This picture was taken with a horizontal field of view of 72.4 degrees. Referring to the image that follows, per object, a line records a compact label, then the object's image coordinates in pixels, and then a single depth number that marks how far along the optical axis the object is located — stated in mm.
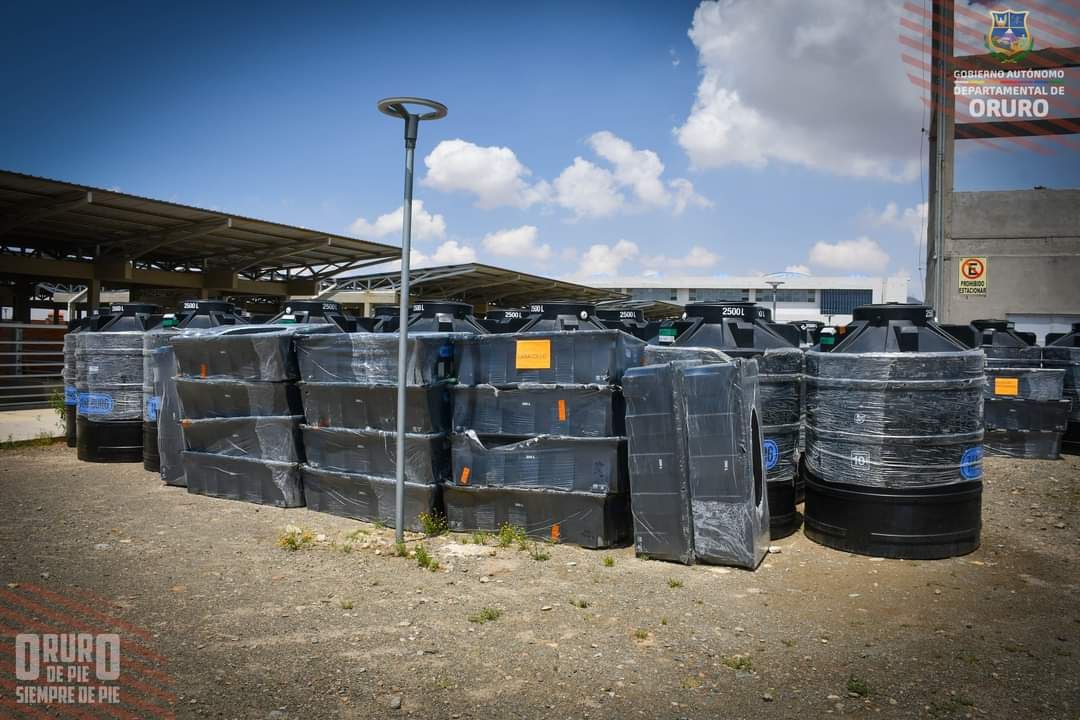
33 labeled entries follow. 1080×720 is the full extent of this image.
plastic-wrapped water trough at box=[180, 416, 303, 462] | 8219
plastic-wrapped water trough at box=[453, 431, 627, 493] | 6625
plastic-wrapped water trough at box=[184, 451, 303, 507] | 8242
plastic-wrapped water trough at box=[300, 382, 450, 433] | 7164
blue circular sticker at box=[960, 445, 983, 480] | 6473
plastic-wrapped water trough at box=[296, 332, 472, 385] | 7156
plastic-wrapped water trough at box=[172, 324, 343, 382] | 8242
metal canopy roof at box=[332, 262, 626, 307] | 26844
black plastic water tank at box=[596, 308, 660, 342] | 9945
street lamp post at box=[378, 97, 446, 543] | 6422
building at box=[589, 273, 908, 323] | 65375
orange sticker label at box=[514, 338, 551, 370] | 6895
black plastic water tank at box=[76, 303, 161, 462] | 10719
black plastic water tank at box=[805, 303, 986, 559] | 6375
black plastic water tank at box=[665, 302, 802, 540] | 7285
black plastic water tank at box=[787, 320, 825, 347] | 13133
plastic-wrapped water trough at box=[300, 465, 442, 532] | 7277
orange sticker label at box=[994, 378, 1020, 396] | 12062
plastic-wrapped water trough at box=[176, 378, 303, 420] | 8258
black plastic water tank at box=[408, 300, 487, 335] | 9320
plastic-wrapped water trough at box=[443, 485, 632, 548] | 6660
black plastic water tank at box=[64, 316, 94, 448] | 12172
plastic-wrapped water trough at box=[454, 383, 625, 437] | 6652
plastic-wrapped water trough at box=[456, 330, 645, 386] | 6688
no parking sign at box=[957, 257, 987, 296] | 24875
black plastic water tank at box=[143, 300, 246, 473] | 10047
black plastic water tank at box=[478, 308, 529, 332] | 9141
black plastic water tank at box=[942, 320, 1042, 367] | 12695
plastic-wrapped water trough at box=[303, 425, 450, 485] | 7227
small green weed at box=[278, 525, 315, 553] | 6742
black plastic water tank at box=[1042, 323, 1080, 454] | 12656
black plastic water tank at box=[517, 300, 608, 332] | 8305
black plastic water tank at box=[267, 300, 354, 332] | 11398
